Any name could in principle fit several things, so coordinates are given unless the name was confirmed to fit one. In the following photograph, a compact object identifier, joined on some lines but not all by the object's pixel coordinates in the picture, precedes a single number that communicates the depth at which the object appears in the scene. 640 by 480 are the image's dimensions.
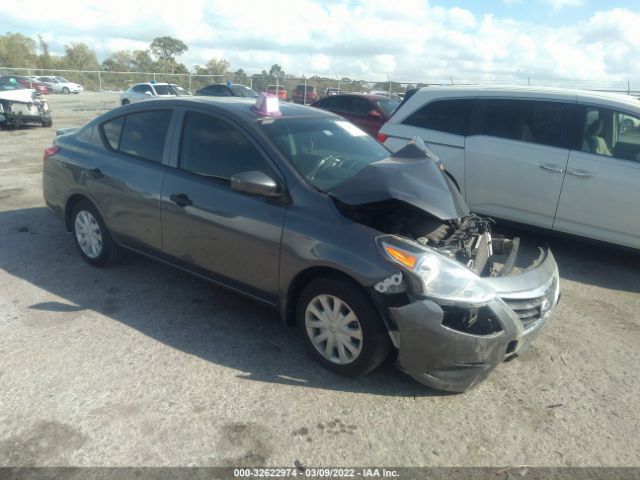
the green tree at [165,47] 84.24
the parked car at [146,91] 22.50
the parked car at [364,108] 11.55
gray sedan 2.86
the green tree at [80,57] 67.50
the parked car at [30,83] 26.35
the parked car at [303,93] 29.95
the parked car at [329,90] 31.20
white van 5.12
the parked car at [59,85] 40.91
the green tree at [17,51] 56.00
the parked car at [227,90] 20.12
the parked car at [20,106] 15.07
